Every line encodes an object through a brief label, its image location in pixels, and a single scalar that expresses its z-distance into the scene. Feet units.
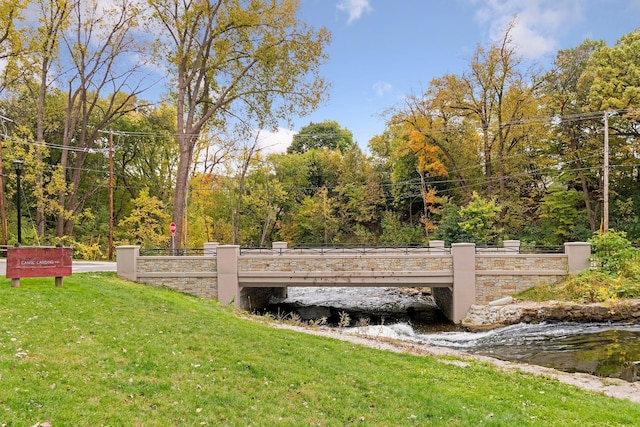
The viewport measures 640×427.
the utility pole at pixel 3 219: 77.66
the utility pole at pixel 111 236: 89.86
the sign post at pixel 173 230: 71.65
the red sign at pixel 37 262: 34.19
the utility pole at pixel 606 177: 70.78
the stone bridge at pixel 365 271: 58.13
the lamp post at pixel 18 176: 61.35
